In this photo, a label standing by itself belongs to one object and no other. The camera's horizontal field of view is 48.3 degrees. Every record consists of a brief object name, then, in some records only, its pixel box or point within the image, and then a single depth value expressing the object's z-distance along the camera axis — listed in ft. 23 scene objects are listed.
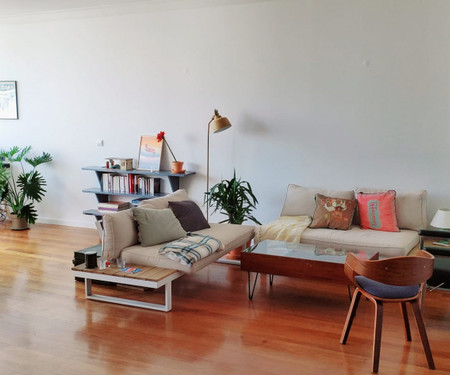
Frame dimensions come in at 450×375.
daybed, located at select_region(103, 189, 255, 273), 13.55
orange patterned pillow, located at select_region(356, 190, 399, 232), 16.85
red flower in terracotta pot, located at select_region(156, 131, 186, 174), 20.53
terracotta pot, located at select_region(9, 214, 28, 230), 22.67
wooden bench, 12.69
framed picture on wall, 24.08
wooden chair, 9.86
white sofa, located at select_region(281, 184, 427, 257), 15.34
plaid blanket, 13.20
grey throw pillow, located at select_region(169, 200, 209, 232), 16.15
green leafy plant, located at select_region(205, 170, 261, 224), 18.37
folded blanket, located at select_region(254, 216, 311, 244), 16.29
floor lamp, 18.98
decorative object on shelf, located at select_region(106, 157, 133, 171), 21.57
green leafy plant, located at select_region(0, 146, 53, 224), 22.53
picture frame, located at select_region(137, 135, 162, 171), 21.47
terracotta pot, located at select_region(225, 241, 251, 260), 17.78
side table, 12.40
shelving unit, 20.88
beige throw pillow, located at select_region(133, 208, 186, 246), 14.39
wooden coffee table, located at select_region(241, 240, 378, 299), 13.11
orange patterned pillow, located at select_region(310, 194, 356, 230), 16.98
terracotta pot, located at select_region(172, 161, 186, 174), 20.52
